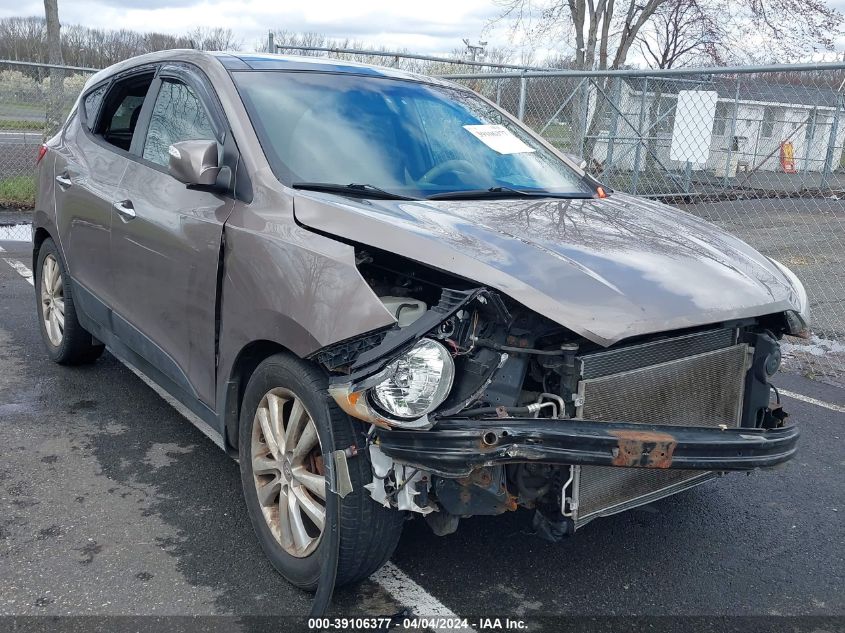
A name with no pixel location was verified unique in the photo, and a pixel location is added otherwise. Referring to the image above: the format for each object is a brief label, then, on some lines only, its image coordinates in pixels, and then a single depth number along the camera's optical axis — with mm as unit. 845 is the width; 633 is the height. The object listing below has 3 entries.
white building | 12672
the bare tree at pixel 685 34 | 22625
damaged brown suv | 2512
